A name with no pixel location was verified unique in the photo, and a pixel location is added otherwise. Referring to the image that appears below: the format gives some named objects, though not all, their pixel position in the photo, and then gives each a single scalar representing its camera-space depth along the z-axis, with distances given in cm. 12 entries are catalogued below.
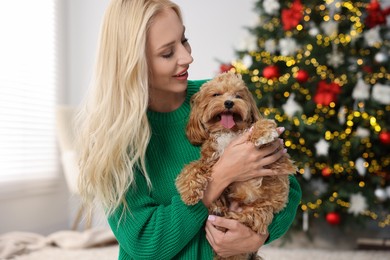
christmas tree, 384
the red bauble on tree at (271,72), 392
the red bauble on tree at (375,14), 393
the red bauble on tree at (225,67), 402
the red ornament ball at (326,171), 387
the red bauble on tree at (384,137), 377
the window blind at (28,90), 431
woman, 159
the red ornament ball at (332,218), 387
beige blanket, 377
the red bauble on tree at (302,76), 387
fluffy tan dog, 154
